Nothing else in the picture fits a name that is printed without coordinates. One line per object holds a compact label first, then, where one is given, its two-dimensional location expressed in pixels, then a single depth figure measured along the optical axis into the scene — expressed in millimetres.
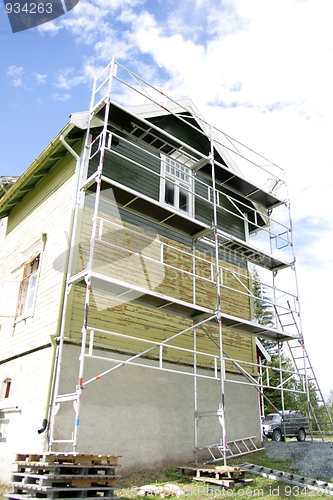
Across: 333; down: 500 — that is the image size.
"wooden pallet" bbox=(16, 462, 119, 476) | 6848
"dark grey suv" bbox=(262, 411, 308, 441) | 20516
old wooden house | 9688
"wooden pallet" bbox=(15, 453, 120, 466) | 6895
